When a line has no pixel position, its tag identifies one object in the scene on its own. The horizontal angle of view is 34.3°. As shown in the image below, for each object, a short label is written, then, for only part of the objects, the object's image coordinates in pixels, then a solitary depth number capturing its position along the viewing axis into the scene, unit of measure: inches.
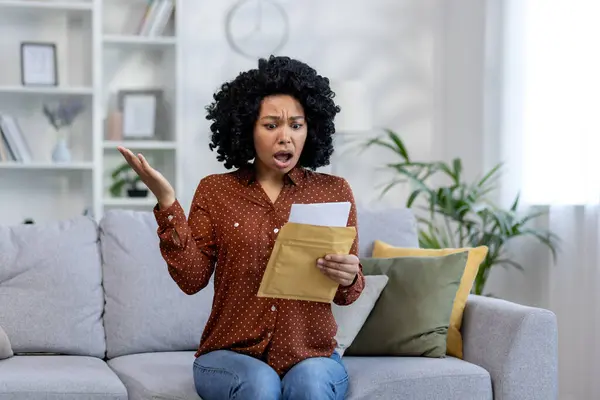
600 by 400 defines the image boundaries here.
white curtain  146.3
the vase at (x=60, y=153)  180.9
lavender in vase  181.2
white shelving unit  181.9
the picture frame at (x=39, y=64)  182.9
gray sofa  95.0
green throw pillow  105.3
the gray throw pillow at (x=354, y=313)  103.4
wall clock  196.9
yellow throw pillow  108.6
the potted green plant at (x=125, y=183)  186.2
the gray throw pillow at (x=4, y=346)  102.0
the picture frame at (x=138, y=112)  188.5
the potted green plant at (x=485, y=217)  154.5
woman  85.2
